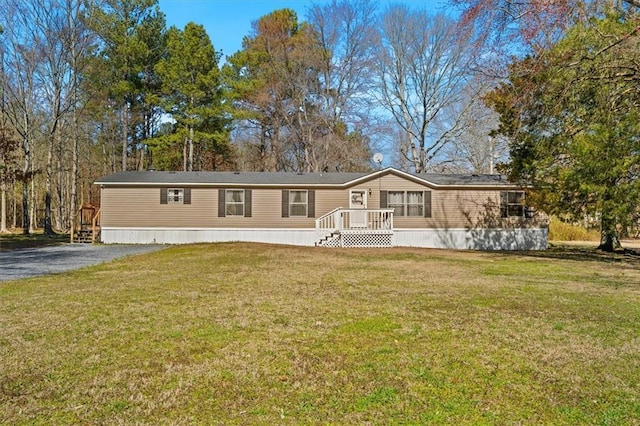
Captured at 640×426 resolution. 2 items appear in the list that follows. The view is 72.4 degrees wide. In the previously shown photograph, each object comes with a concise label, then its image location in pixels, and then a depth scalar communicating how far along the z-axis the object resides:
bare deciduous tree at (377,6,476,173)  25.84
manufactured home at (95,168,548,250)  17.75
